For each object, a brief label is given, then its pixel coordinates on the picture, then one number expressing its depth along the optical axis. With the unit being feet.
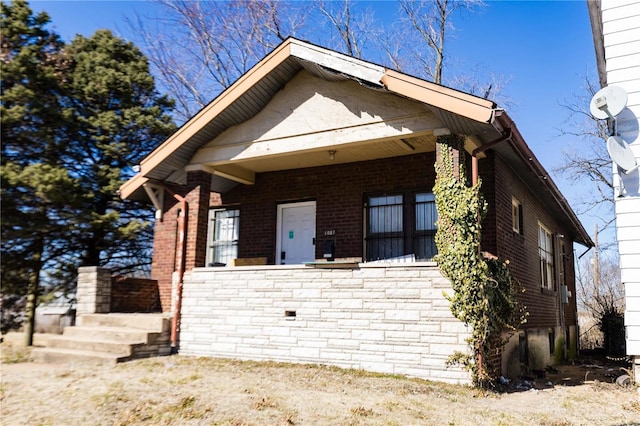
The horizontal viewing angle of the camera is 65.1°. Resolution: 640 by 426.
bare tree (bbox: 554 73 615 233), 72.90
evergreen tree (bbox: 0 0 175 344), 35.27
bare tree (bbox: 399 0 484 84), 65.87
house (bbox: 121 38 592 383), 25.26
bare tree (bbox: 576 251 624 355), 48.93
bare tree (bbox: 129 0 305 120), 65.57
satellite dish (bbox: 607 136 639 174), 20.99
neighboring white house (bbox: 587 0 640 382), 20.86
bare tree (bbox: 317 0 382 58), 66.90
